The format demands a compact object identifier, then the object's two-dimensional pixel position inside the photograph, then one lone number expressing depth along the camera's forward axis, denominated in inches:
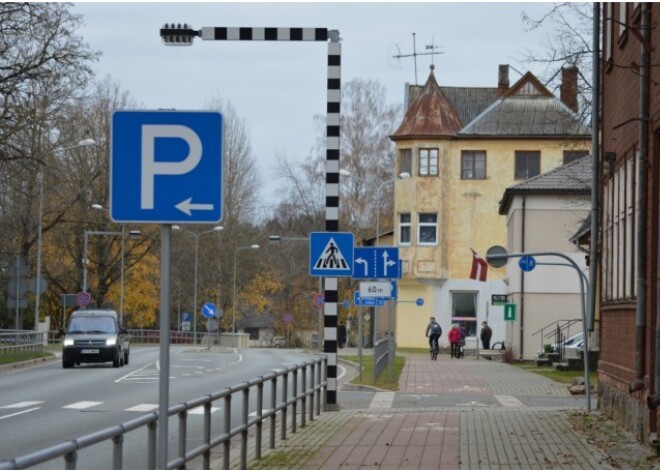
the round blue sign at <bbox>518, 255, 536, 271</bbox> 1530.5
